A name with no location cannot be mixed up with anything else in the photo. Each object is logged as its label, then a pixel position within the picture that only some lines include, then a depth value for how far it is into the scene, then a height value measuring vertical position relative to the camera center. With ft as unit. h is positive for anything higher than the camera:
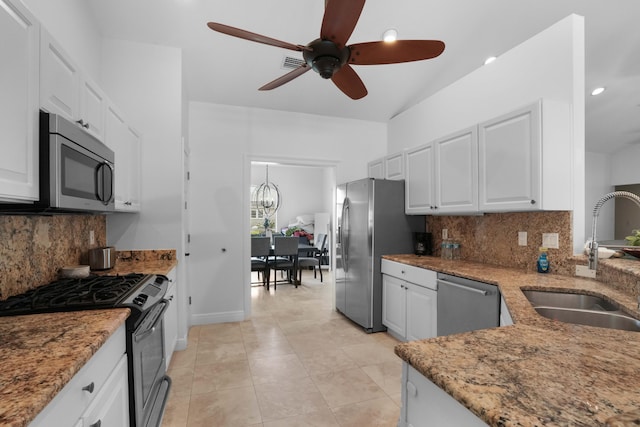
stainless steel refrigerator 11.10 -0.77
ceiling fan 4.64 +3.02
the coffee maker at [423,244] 11.27 -1.06
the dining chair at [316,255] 19.12 -2.77
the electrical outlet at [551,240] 7.52 -0.62
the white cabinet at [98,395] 2.75 -1.94
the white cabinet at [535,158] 6.92 +1.38
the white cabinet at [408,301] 8.82 -2.73
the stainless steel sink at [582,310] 4.67 -1.65
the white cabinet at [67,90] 4.14 +2.05
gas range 4.40 -1.29
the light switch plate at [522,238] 8.29 -0.61
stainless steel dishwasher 6.66 -2.14
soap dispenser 7.52 -1.19
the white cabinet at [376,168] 13.17 +2.14
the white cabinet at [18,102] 3.32 +1.34
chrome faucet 5.93 -0.61
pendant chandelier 24.99 +1.59
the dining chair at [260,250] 16.87 -1.90
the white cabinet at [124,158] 6.95 +1.54
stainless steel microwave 3.98 +0.70
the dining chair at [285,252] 17.71 -2.13
